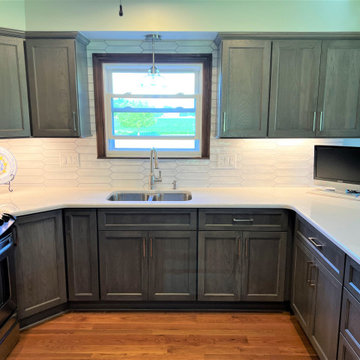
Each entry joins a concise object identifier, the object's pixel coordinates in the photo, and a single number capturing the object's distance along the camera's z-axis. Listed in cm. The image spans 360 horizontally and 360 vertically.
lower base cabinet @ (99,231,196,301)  254
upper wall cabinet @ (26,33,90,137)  257
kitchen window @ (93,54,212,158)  295
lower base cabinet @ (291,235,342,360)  178
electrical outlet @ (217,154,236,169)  306
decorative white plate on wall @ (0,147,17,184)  279
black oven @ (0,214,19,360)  206
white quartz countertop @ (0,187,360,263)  201
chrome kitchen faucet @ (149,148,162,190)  286
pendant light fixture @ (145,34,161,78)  270
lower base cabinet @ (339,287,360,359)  154
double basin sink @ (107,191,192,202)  296
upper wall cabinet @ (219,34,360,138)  259
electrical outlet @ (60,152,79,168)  304
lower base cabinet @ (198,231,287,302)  253
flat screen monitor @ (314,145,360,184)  261
